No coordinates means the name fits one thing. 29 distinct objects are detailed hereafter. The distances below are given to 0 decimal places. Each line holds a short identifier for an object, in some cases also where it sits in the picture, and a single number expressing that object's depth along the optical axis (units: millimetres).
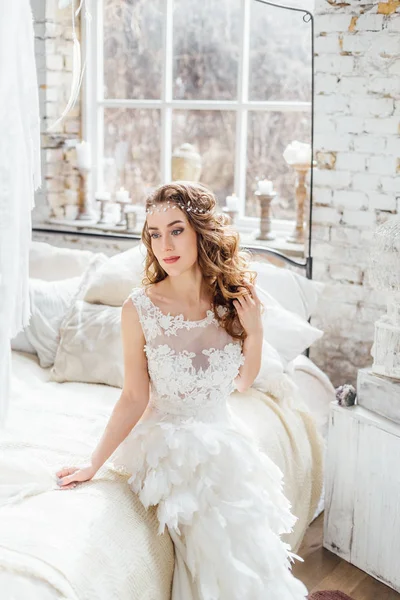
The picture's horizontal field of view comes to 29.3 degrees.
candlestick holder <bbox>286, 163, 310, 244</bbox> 3453
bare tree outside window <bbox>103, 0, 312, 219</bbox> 3551
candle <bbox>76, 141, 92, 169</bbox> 4098
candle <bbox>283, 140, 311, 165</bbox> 3359
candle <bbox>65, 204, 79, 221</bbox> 4230
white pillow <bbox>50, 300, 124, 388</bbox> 2834
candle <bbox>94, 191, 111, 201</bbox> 4047
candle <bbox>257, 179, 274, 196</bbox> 3529
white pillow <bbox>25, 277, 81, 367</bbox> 3076
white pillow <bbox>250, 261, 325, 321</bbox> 3025
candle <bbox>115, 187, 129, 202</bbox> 4008
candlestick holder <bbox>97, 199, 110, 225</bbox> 4102
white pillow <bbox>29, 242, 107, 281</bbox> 3562
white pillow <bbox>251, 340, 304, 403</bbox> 2687
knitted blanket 1626
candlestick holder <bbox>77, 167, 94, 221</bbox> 4184
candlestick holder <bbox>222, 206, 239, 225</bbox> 3660
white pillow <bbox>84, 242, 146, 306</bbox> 2992
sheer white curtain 1307
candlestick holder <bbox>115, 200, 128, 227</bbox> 4023
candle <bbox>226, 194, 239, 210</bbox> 3656
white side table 2412
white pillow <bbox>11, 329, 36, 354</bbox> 3145
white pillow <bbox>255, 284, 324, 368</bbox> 2805
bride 1850
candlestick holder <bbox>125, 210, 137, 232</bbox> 3932
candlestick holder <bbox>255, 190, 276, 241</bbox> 3523
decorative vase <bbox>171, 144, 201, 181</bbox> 3809
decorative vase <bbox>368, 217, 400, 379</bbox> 2436
